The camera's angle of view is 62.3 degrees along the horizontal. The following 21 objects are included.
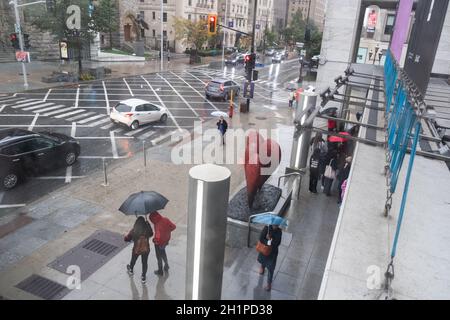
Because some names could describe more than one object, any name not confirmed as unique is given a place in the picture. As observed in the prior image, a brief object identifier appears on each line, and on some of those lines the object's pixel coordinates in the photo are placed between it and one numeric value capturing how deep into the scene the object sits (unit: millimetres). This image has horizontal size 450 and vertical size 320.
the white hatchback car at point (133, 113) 20125
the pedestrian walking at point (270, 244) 7383
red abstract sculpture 10062
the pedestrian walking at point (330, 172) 11938
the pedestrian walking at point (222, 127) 18391
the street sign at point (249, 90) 26203
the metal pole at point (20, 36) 26906
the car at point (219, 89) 29578
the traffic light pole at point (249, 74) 25516
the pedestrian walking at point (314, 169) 12023
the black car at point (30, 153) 12367
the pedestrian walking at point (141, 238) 7543
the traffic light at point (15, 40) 26828
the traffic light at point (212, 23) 27562
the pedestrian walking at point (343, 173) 10786
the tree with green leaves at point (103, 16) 34906
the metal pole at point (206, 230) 5590
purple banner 7936
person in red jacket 7609
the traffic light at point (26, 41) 28062
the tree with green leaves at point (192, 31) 55469
